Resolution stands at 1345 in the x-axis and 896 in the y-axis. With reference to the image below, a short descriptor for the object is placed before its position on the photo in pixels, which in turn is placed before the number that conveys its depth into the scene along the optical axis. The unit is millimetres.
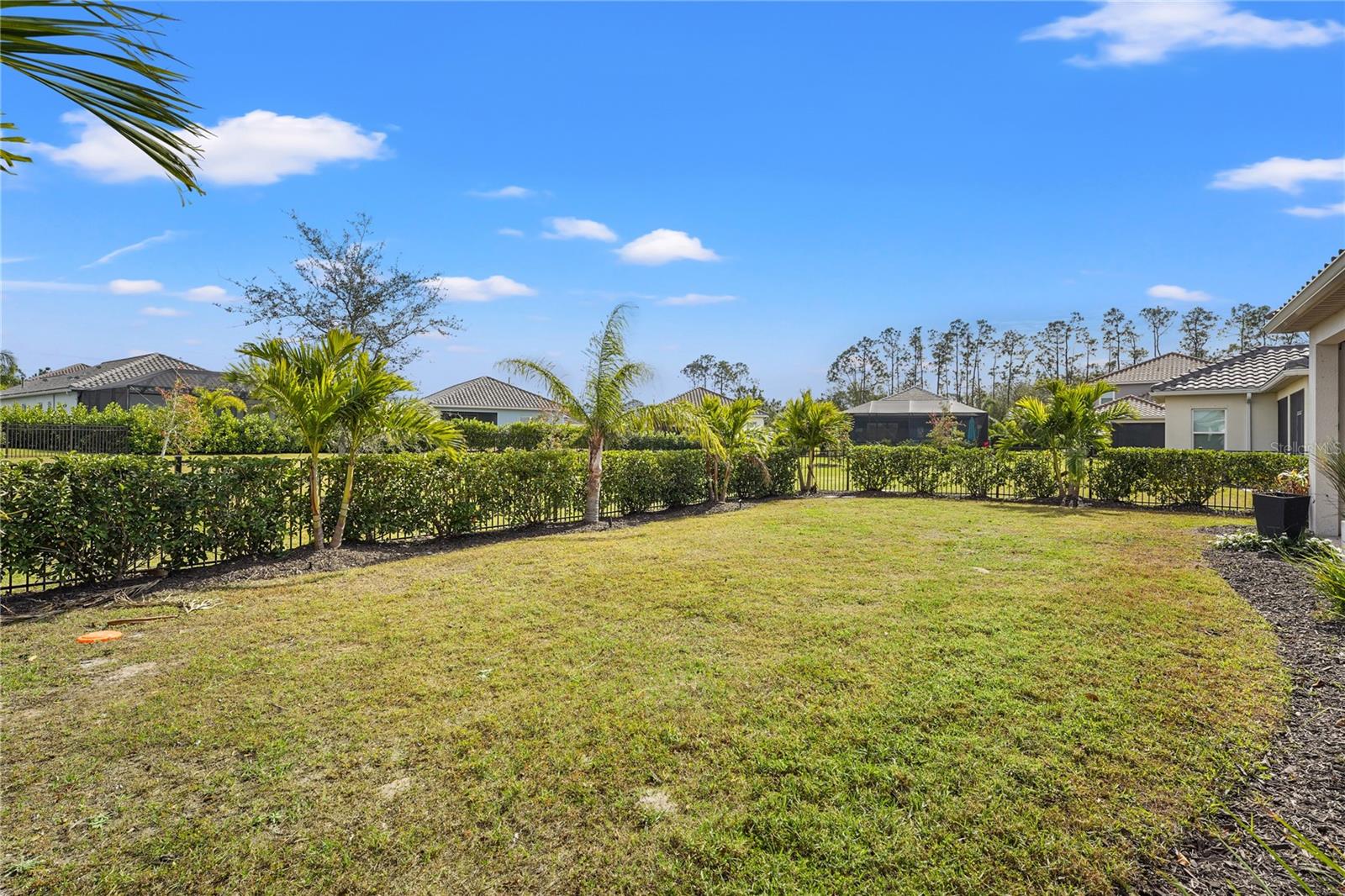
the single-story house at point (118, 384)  34594
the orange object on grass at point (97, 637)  4695
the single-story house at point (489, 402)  40906
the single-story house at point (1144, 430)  29562
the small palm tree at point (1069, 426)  13016
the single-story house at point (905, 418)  35656
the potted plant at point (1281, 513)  7988
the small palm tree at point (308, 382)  7082
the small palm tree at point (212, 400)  20781
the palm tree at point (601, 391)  11070
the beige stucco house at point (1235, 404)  15523
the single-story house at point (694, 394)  39938
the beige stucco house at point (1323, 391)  8156
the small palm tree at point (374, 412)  7637
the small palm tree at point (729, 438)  13773
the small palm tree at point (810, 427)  15883
